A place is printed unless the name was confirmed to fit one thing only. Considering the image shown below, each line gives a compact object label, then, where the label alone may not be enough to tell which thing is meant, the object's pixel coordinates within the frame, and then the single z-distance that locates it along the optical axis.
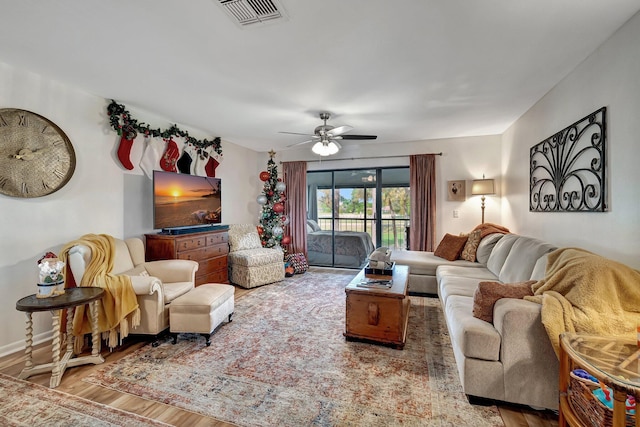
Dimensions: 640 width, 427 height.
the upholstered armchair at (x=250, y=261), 4.55
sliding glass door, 5.58
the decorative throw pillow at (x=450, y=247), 4.20
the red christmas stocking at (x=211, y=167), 4.87
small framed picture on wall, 5.00
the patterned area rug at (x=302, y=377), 1.76
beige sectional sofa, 1.70
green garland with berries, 3.29
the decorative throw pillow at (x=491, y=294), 1.92
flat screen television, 3.68
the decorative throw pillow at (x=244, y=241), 4.95
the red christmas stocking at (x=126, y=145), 3.41
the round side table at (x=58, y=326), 2.03
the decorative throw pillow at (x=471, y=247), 4.09
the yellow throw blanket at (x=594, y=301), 1.58
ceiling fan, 3.72
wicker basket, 1.20
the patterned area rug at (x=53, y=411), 1.68
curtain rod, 5.14
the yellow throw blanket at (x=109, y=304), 2.44
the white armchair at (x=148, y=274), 2.57
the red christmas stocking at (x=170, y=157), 4.00
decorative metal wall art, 2.21
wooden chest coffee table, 2.57
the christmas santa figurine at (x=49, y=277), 2.16
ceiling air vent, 1.70
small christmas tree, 5.52
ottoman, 2.65
